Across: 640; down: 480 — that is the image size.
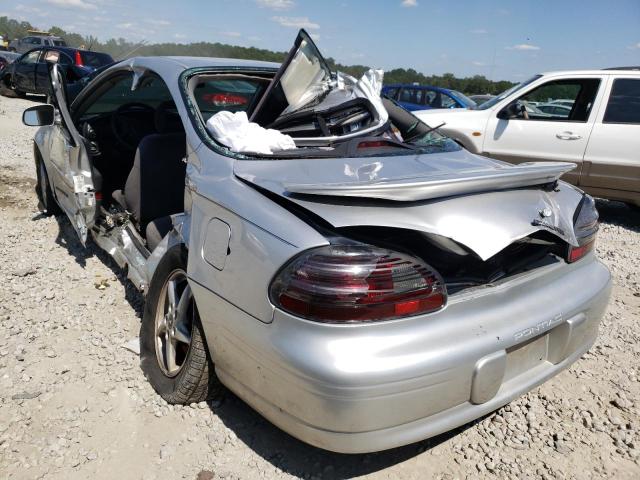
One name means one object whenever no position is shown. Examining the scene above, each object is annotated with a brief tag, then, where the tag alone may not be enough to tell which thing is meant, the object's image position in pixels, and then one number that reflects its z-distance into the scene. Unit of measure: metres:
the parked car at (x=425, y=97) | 13.15
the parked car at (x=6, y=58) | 20.26
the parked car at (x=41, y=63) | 15.20
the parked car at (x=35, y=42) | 26.68
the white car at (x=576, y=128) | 6.06
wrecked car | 1.72
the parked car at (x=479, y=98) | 17.94
